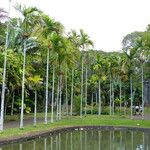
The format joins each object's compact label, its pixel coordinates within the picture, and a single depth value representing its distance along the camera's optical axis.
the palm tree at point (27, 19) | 15.30
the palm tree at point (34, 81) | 20.37
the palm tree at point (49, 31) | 17.93
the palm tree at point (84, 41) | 23.52
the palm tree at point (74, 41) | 22.15
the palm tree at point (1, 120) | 13.43
